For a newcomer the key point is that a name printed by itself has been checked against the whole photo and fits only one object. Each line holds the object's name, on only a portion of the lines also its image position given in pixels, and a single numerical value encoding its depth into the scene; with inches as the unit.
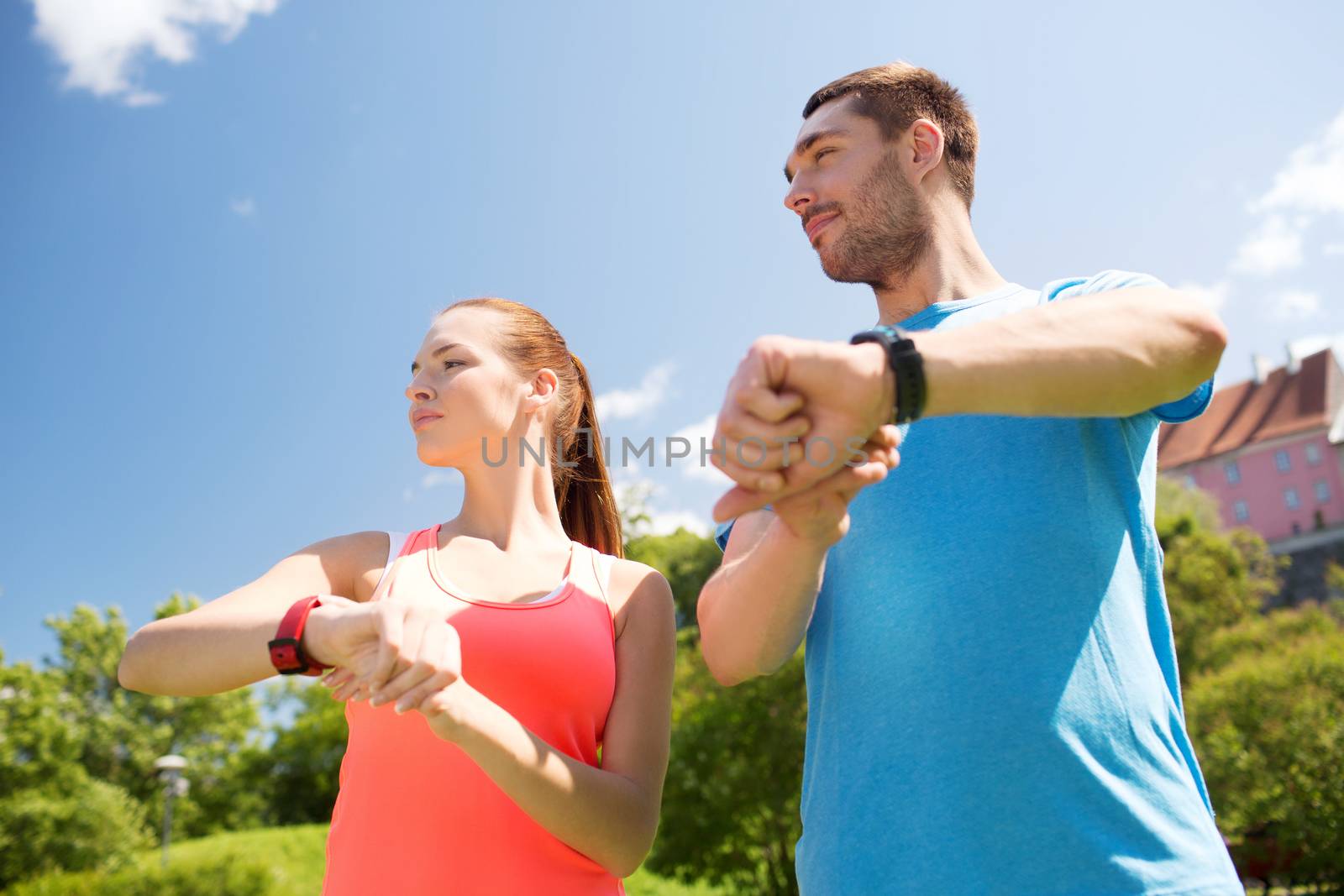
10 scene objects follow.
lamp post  806.5
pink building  1909.4
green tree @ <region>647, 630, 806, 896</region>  557.6
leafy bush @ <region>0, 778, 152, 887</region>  1085.8
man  55.5
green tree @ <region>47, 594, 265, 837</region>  1486.2
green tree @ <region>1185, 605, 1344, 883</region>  535.8
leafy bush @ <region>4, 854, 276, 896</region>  512.1
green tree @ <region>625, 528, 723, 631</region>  911.2
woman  66.4
